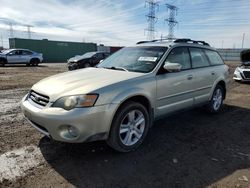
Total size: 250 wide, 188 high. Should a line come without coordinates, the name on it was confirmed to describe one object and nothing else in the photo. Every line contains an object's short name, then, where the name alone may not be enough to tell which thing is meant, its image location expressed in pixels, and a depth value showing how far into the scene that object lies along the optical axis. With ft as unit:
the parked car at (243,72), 28.33
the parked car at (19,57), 52.49
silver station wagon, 8.13
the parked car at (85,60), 42.75
